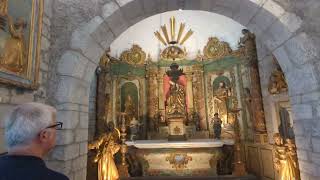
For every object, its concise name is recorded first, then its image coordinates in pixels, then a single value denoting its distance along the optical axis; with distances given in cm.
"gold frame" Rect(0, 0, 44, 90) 204
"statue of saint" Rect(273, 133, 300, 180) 371
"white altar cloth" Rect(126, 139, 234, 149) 574
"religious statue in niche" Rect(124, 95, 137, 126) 881
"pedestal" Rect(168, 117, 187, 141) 698
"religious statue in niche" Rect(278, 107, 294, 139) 419
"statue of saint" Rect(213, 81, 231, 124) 810
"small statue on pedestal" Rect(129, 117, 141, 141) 856
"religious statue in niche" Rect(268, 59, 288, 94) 419
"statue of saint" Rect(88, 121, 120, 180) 457
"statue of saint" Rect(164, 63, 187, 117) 695
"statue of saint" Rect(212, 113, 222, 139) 763
